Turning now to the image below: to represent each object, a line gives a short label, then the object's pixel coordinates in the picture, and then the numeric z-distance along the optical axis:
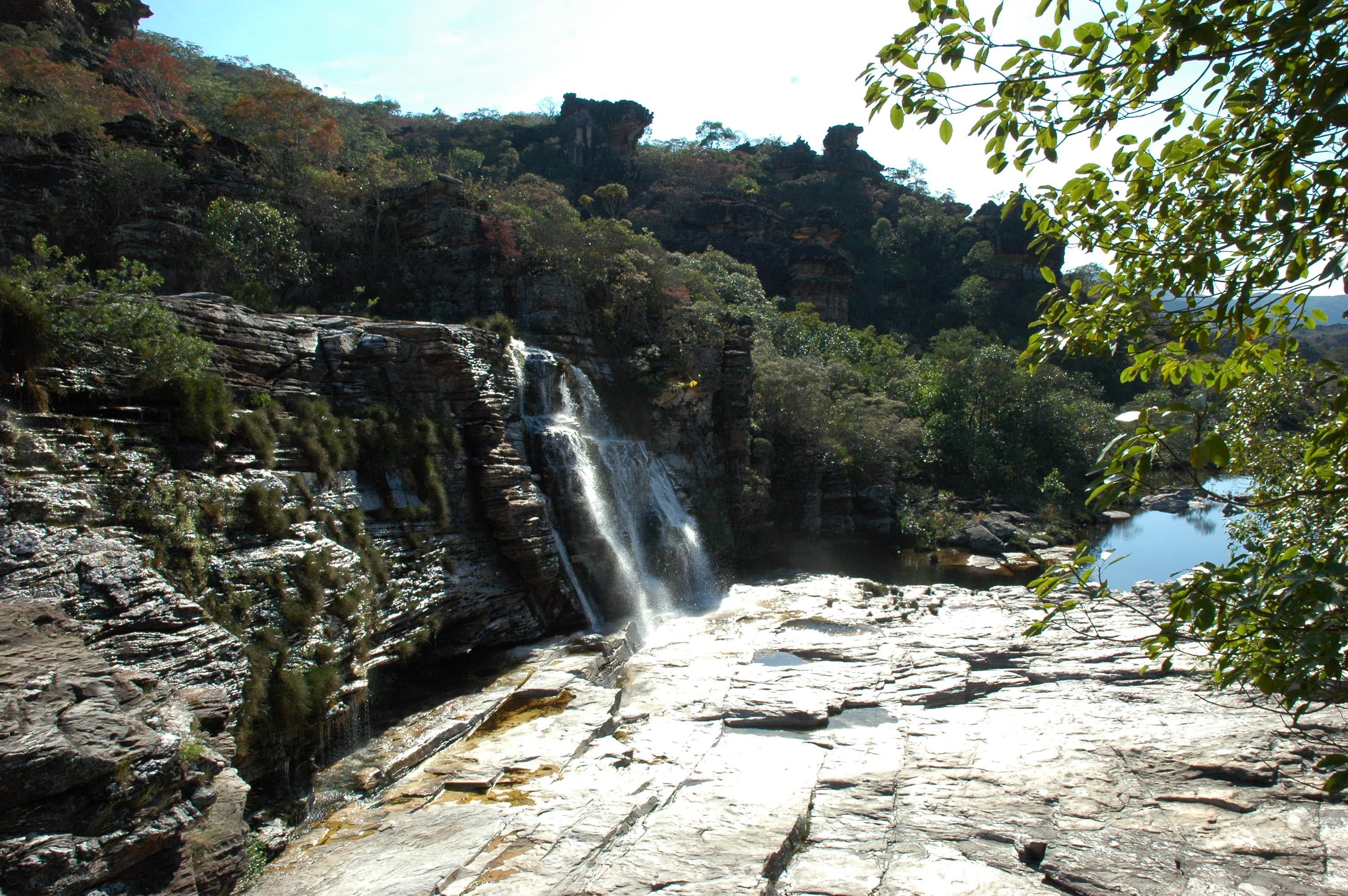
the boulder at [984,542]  25.19
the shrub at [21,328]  7.33
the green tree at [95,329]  7.42
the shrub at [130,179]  17.39
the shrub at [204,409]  8.63
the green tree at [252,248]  16.86
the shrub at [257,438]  9.45
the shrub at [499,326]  15.51
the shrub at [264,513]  8.82
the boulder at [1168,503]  36.56
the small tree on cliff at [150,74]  27.94
